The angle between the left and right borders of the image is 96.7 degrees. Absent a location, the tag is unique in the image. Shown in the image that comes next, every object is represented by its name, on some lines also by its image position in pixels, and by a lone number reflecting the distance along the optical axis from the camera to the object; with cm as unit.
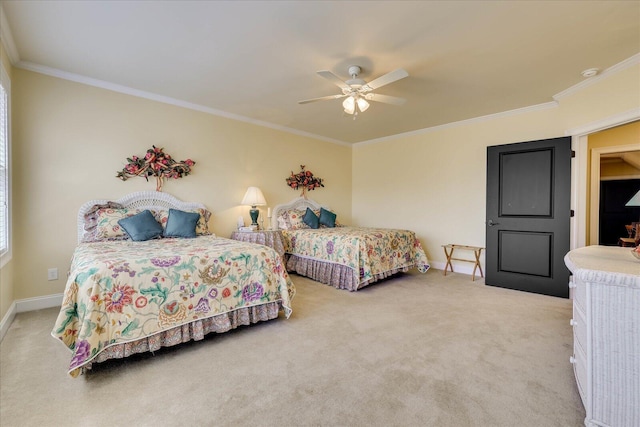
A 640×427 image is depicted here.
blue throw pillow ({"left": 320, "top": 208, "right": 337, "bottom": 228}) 521
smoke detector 294
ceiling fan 261
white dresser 129
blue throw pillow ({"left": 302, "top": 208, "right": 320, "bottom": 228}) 502
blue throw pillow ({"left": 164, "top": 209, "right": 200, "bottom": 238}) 338
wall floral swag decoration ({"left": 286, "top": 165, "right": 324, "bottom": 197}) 525
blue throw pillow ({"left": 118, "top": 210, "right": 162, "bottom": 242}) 310
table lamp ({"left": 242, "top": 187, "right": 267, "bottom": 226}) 439
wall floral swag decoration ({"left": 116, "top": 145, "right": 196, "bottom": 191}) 352
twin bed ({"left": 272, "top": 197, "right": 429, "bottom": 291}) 374
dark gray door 352
